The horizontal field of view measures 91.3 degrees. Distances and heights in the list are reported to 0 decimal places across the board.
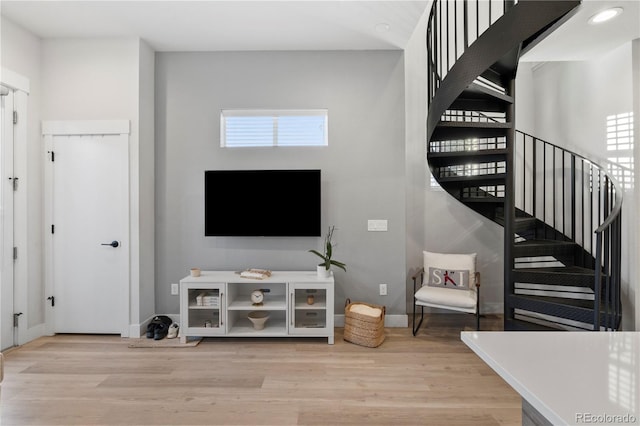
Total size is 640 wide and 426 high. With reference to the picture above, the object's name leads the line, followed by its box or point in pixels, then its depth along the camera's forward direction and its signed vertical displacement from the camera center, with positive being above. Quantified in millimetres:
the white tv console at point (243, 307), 3047 -943
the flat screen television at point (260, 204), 3316 +82
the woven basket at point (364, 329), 2914 -1114
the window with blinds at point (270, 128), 3520 +949
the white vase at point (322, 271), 3148 -599
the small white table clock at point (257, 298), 3123 -863
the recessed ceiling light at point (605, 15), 2301 +1496
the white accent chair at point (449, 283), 3066 -782
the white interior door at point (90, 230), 3209 -190
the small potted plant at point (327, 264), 3141 -525
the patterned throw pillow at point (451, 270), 3367 -648
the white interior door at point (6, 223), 2861 -107
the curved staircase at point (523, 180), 2330 +338
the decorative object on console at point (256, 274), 3130 -629
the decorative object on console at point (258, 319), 3098 -1073
